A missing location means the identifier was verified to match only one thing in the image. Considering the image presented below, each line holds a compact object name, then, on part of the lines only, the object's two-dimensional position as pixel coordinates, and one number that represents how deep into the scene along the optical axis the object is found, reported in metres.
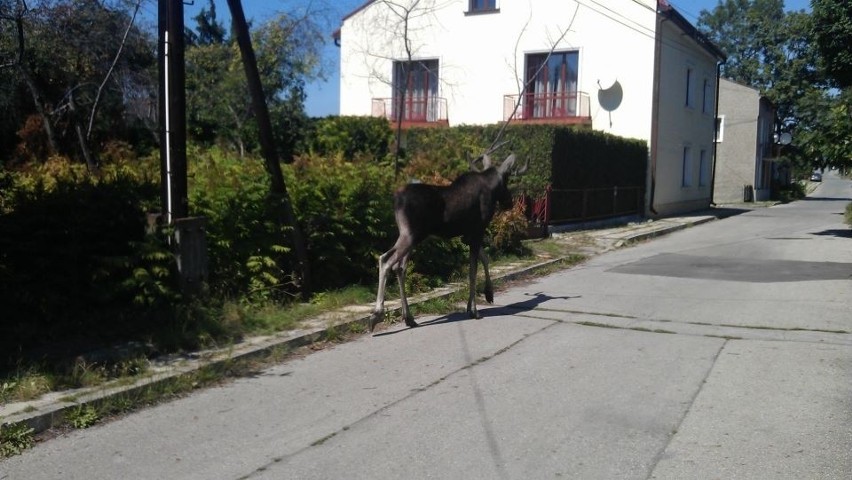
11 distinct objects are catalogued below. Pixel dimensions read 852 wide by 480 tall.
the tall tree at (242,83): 22.08
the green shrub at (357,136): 19.31
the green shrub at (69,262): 7.15
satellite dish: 25.58
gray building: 43.97
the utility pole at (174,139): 8.21
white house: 25.19
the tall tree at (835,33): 20.41
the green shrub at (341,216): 10.13
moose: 8.91
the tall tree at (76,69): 13.75
